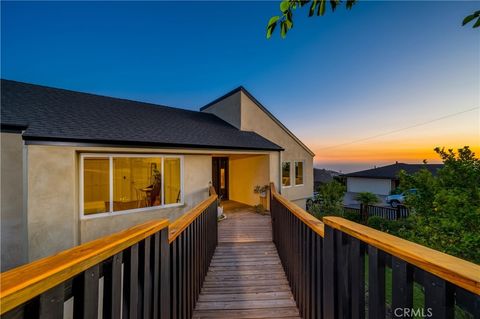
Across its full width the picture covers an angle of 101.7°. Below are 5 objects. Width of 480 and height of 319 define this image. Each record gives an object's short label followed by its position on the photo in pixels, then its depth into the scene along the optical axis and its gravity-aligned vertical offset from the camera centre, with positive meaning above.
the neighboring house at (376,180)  28.02 -3.04
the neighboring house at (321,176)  32.58 -2.75
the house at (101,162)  4.76 -0.03
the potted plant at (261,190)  9.33 -1.45
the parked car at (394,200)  21.35 -4.42
